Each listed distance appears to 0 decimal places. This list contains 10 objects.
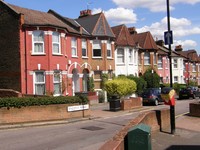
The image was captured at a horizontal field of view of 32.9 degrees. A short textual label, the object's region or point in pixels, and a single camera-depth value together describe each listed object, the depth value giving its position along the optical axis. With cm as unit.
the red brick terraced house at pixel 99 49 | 3688
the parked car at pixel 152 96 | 3234
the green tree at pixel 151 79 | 4500
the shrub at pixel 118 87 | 3206
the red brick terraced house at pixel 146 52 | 4831
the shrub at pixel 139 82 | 4060
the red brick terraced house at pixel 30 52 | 2831
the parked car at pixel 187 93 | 4288
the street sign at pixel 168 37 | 1505
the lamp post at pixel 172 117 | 1438
